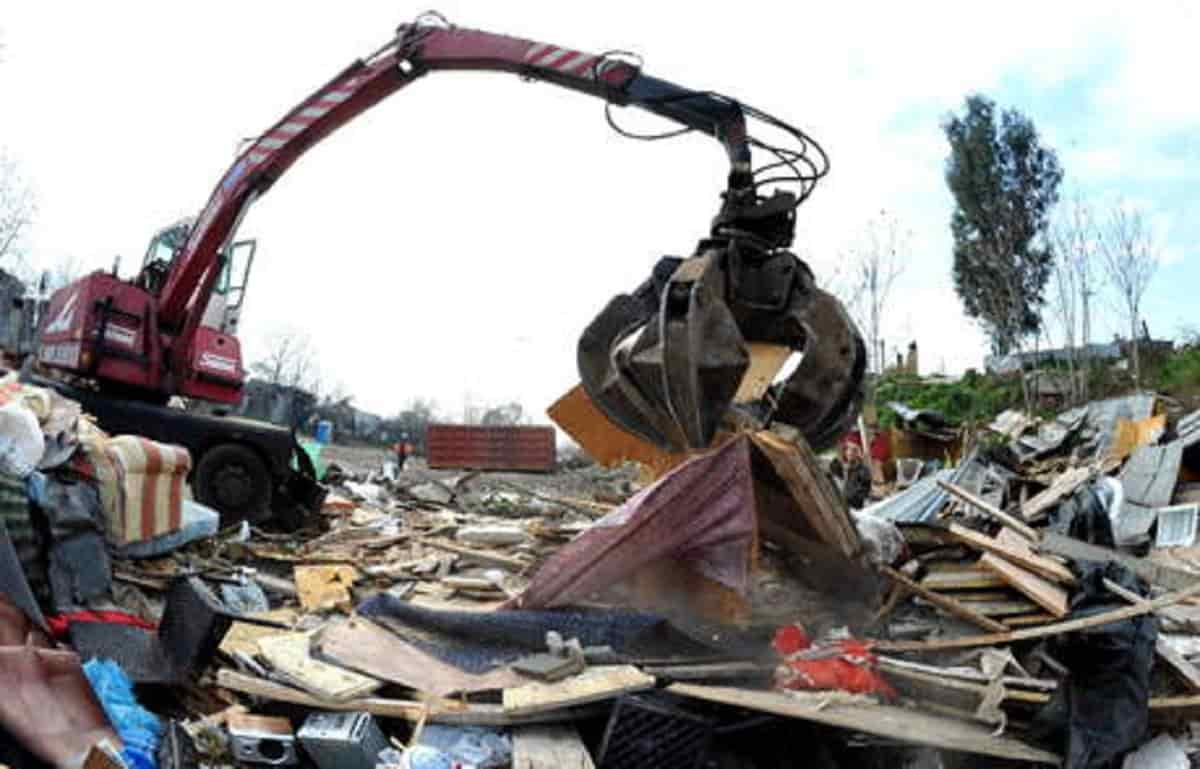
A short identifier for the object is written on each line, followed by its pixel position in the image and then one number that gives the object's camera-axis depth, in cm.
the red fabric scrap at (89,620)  448
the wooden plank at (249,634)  459
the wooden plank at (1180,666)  459
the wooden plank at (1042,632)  428
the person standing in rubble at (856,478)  1147
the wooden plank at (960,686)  442
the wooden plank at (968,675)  452
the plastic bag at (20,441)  523
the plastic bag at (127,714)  366
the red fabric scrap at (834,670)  438
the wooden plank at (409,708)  385
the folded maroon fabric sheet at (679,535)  470
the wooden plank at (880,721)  390
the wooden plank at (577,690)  386
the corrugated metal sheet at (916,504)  892
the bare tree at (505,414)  3359
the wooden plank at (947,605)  534
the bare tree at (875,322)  3009
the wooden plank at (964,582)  586
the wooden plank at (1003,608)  549
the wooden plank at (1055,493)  980
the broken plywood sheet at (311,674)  402
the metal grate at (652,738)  381
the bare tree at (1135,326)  2231
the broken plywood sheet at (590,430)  641
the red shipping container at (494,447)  2108
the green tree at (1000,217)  2950
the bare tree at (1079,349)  2322
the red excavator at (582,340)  384
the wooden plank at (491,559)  683
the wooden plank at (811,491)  471
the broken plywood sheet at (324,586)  605
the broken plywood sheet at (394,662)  415
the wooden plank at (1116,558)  629
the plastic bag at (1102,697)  404
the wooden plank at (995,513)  668
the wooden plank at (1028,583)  531
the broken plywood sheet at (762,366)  422
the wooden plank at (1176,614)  478
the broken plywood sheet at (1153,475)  1095
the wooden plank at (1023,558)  562
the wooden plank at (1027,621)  522
